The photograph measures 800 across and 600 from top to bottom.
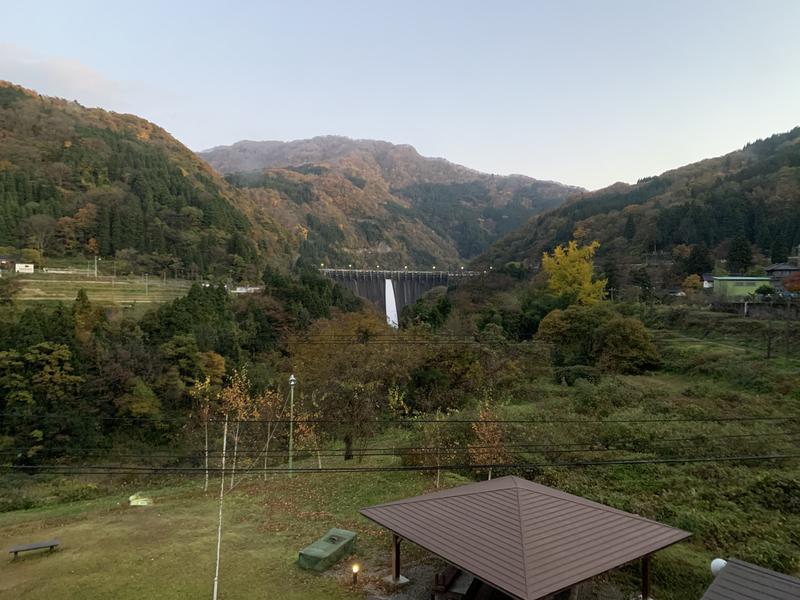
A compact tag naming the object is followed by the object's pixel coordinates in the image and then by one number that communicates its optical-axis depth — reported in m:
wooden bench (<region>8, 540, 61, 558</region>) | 10.98
